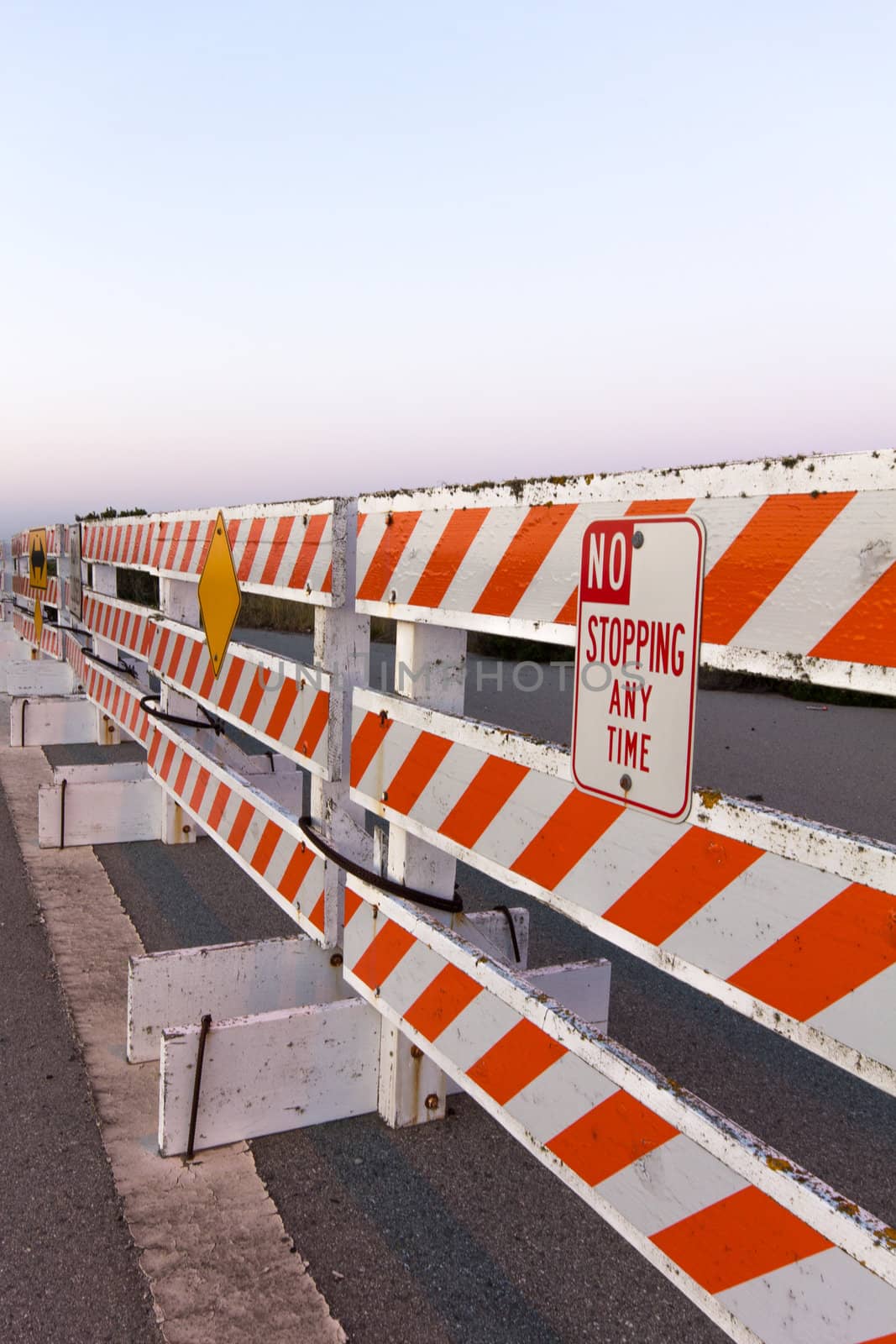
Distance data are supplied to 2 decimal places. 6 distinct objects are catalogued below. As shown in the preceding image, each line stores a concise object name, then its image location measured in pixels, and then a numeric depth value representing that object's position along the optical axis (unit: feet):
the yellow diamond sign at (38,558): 35.24
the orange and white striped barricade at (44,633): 33.96
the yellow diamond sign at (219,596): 15.20
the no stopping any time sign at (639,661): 6.41
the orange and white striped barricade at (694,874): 5.46
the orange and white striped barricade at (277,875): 10.57
